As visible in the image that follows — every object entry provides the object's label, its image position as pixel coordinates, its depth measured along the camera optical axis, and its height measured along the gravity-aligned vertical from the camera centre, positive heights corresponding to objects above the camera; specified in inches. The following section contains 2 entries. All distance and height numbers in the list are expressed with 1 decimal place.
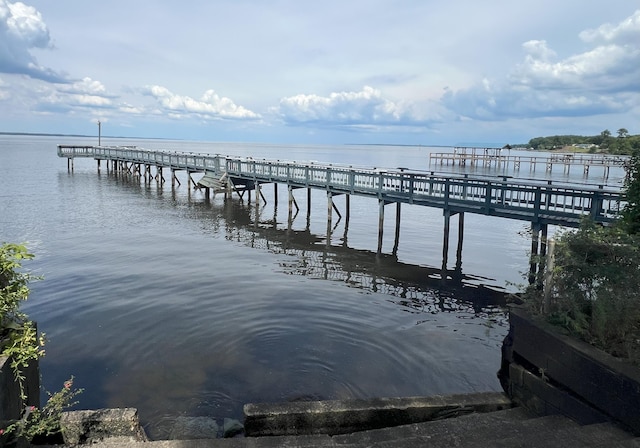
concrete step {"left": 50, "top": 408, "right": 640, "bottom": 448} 194.2 -115.8
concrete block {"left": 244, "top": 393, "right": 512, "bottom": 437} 250.2 -133.1
